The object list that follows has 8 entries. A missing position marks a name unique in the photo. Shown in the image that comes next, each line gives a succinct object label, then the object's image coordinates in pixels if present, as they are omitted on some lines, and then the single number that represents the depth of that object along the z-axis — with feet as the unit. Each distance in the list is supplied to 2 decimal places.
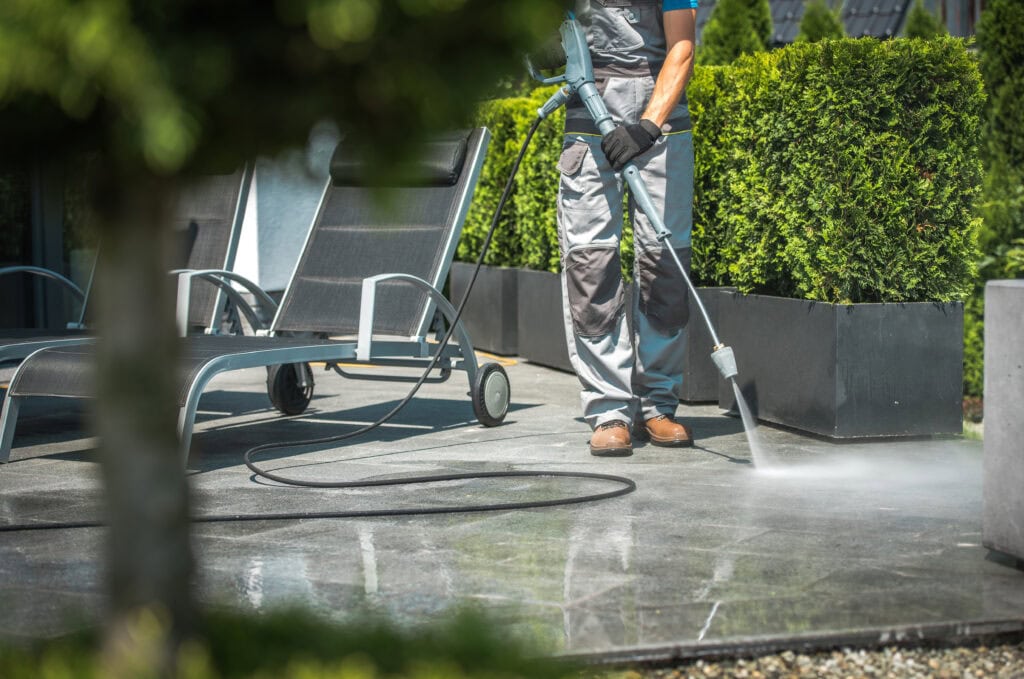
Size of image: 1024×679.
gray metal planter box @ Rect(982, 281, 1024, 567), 21.20
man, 33.96
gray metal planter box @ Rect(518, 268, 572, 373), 53.36
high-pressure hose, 26.02
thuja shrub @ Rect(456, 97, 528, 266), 59.06
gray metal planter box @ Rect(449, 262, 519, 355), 59.16
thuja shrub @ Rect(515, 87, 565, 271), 53.78
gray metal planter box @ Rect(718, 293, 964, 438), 35.45
